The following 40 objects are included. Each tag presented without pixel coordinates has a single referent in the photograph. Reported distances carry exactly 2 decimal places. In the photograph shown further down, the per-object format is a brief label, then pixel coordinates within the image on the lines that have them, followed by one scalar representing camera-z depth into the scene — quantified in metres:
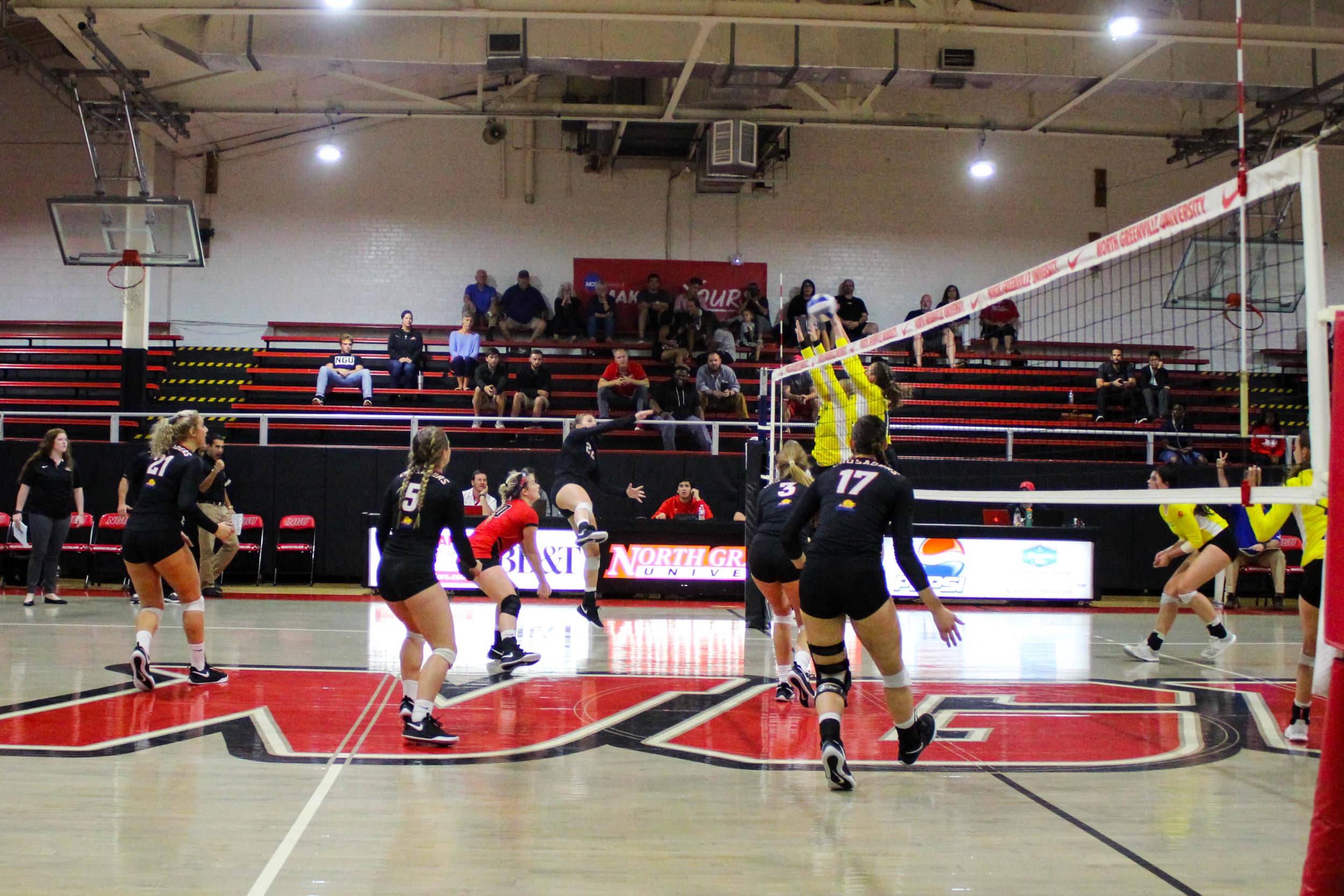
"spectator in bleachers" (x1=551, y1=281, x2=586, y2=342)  21.00
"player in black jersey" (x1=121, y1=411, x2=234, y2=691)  7.05
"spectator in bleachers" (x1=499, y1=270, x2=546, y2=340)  21.03
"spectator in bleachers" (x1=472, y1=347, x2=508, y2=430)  17.00
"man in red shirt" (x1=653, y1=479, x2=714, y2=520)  14.12
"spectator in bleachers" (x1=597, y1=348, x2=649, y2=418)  16.88
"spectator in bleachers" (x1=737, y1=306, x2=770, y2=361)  20.41
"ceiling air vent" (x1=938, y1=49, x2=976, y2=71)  15.24
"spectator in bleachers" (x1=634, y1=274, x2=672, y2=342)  20.77
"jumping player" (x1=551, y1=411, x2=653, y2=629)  9.70
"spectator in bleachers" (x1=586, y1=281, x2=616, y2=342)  20.69
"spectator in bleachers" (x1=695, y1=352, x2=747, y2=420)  17.11
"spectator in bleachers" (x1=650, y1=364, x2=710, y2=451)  16.95
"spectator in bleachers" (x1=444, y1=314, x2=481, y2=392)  18.39
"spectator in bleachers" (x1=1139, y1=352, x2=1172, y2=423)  17.28
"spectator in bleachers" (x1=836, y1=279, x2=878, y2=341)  20.64
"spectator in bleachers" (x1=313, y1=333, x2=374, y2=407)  17.69
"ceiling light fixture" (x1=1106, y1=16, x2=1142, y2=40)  13.35
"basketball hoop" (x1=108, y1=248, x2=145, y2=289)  14.96
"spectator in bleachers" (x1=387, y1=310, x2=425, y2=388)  18.27
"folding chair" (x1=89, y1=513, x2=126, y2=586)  14.49
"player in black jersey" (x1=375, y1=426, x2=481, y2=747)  5.76
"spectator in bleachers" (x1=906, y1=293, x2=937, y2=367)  21.45
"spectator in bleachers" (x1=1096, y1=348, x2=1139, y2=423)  17.16
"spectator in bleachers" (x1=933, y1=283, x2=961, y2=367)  16.12
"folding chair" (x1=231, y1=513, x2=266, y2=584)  15.11
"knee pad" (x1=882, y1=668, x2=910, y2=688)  5.13
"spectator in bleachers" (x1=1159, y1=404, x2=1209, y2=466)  15.90
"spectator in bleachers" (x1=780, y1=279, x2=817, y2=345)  20.95
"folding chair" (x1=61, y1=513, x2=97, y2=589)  14.37
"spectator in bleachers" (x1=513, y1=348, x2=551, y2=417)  17.70
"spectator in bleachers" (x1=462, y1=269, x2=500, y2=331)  21.01
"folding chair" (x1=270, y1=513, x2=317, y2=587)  15.04
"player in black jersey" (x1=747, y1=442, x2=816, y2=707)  7.00
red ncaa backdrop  21.95
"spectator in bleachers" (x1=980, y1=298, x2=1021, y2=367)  20.62
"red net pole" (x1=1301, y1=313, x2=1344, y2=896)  3.08
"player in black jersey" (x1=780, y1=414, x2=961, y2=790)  5.07
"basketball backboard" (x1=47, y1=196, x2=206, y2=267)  14.66
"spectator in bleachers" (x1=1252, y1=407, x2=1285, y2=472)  16.78
